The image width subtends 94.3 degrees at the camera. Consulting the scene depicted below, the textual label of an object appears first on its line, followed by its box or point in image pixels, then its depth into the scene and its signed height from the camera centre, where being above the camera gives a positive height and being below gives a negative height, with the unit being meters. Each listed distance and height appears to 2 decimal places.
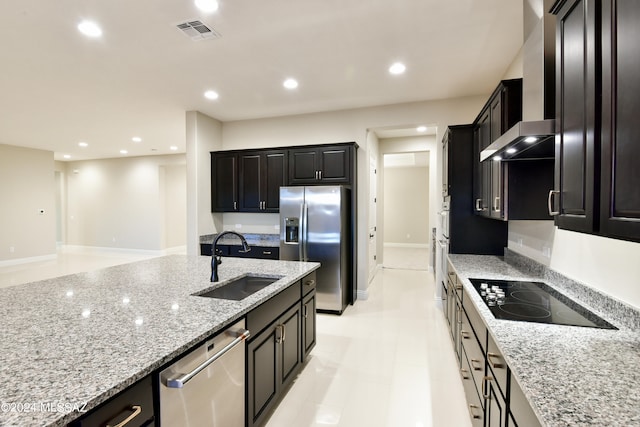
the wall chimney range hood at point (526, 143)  1.44 +0.36
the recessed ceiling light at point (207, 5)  2.19 +1.54
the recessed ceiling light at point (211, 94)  3.95 +1.56
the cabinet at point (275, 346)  1.72 -0.95
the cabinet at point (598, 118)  0.91 +0.32
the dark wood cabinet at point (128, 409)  0.86 -0.62
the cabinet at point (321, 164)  4.32 +0.66
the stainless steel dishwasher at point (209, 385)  1.13 -0.76
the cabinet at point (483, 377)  1.12 -0.84
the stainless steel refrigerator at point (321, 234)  3.97 -0.35
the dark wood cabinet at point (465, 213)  3.36 -0.06
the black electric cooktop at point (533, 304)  1.52 -0.57
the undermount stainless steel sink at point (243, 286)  2.20 -0.60
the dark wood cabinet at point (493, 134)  2.22 +0.64
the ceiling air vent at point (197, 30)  2.47 +1.55
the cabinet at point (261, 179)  4.64 +0.48
